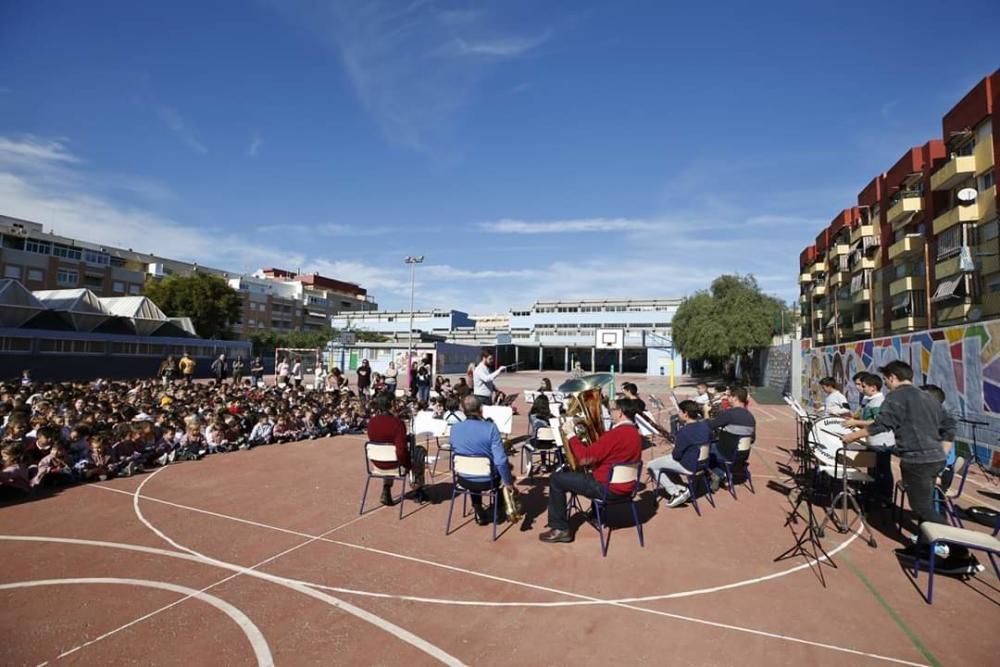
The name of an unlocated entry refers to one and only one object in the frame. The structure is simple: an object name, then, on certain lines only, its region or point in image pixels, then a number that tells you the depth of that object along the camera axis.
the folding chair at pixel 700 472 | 6.52
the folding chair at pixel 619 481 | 5.19
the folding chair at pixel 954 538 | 3.89
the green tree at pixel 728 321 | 34.94
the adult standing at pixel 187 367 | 20.94
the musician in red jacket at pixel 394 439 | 6.30
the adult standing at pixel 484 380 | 10.29
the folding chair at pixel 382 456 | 6.23
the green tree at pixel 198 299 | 50.69
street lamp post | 40.38
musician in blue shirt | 5.54
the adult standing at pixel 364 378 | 18.16
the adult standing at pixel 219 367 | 23.83
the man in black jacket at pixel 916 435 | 4.72
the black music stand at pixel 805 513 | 5.08
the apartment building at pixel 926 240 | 22.70
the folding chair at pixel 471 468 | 5.57
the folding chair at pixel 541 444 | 7.73
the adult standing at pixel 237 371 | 22.29
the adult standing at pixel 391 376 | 19.50
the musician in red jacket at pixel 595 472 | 5.27
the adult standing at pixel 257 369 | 23.52
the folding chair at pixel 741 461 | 7.27
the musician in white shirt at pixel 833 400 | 7.52
